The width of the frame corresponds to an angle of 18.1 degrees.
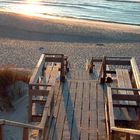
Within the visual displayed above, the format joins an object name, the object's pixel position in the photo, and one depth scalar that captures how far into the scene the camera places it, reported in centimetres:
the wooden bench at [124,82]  914
